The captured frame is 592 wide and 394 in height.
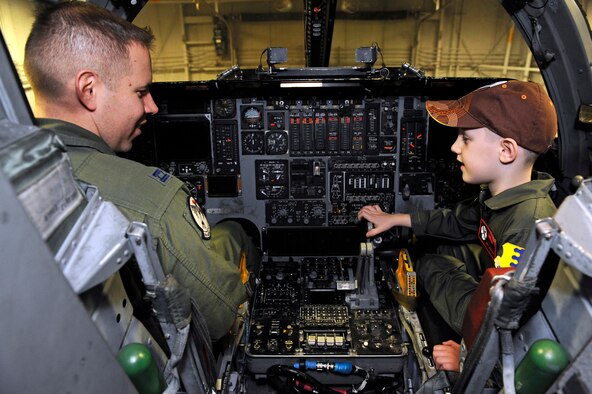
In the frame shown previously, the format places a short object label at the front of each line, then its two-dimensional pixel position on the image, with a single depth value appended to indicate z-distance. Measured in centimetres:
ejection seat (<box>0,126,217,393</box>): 62
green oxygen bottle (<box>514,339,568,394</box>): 80
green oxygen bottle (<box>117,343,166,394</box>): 85
